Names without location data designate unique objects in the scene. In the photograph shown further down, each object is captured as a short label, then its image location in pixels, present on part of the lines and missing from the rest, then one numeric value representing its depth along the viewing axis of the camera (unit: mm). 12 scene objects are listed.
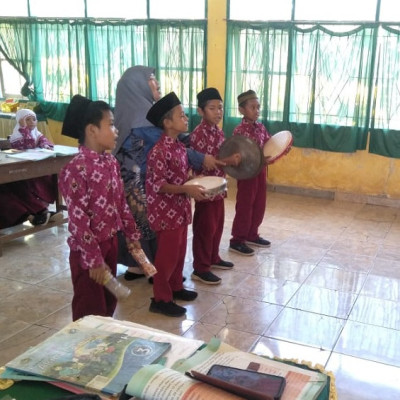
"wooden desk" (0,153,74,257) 3758
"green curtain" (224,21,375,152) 5258
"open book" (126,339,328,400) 915
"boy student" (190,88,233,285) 3156
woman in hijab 2980
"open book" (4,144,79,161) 3984
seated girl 4094
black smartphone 895
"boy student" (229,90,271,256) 3639
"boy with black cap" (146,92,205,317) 2566
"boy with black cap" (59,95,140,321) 1881
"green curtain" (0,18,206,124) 6117
